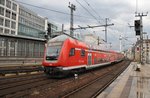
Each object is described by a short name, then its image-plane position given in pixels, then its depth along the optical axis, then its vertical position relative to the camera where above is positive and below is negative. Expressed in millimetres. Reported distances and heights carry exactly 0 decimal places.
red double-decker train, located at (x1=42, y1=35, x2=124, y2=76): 15939 -108
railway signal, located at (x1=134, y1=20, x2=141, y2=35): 18809 +2579
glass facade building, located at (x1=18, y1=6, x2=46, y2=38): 80938 +13004
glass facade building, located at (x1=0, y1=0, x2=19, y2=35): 68875 +12974
